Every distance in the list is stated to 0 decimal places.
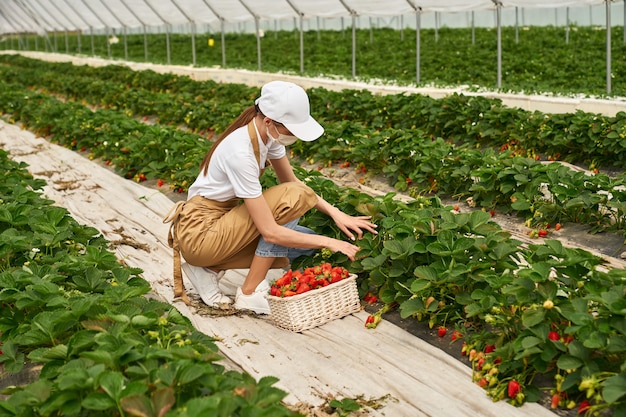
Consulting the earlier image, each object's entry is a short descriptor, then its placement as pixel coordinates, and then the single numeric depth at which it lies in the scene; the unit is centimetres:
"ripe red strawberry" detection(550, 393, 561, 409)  281
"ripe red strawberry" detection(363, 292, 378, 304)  405
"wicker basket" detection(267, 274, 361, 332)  371
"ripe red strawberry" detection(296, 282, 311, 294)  370
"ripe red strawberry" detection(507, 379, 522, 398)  290
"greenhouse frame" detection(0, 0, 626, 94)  1078
